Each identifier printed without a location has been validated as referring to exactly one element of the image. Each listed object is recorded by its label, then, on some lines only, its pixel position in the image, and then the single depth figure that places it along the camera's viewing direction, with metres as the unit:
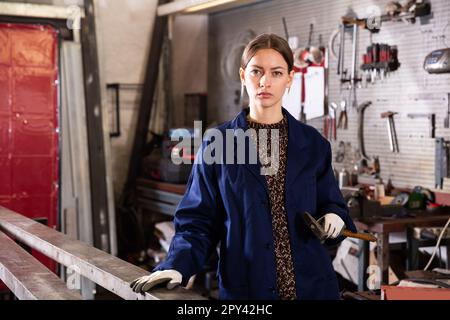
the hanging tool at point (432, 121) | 3.90
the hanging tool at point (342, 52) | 4.53
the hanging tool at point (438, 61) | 3.63
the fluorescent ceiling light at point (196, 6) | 5.17
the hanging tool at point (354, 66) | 4.42
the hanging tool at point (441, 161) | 3.79
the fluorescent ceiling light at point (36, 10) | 4.86
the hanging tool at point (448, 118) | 3.80
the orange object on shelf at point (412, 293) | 2.45
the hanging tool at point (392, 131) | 4.19
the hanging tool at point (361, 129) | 4.40
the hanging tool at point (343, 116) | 4.56
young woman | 1.87
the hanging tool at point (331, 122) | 4.65
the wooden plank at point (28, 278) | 1.82
